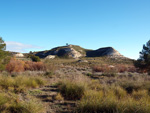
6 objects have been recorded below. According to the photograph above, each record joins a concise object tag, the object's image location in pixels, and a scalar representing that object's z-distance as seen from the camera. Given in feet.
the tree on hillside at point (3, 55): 53.21
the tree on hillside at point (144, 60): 57.25
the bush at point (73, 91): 18.89
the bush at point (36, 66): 71.97
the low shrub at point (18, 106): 11.78
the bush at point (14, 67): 63.03
